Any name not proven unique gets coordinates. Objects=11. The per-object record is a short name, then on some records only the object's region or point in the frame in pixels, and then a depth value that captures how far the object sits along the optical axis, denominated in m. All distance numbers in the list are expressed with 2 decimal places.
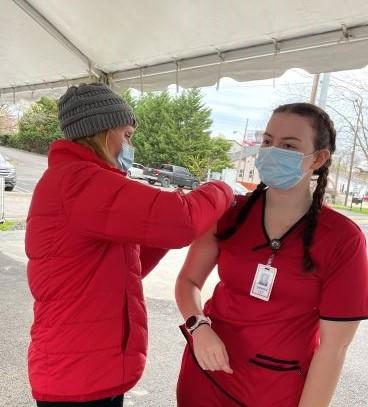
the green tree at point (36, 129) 33.90
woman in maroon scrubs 1.20
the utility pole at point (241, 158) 35.19
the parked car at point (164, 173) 19.71
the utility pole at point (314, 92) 6.16
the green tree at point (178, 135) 32.19
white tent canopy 2.20
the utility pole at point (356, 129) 11.47
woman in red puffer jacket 1.09
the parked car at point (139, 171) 23.23
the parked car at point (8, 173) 14.68
